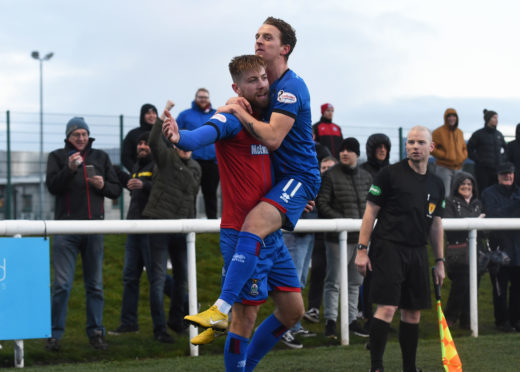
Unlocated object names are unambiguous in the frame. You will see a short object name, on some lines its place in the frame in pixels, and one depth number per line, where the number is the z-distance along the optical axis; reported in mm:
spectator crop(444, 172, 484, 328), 14756
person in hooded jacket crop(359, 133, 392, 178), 16304
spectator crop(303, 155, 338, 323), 14998
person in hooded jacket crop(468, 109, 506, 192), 24086
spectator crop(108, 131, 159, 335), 13537
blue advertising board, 11040
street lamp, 55415
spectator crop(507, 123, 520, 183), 22403
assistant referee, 10158
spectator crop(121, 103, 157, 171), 16735
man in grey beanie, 12245
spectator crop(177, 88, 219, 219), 18256
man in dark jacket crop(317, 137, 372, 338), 14231
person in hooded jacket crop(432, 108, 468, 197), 23507
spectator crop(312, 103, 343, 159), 20639
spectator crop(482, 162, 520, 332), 15429
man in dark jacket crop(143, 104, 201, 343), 13093
